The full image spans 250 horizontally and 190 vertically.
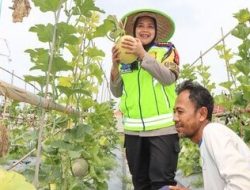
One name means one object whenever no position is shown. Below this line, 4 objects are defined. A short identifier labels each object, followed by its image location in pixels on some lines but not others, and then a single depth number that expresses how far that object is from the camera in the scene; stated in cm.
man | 139
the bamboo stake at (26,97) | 136
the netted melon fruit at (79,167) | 259
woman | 226
